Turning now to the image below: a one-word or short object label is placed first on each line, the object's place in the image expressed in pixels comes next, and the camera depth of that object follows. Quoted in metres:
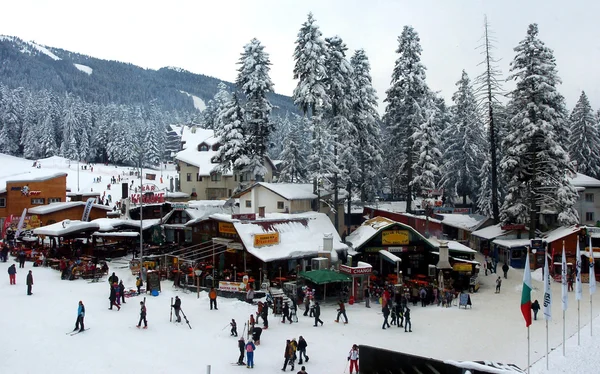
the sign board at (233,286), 26.62
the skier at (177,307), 21.69
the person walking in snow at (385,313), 22.59
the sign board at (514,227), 39.75
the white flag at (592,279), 23.37
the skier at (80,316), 19.88
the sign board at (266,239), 30.53
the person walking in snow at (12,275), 26.58
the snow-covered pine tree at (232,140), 48.22
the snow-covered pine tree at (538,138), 38.12
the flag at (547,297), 18.73
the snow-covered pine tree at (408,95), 47.09
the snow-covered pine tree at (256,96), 47.38
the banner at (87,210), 43.38
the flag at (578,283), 21.34
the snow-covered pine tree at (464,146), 56.44
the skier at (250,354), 16.94
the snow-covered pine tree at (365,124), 44.56
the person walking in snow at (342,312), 23.25
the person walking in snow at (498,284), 30.55
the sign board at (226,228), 32.50
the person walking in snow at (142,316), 20.84
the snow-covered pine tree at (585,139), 59.75
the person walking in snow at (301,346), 17.63
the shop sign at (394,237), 34.94
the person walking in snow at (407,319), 22.12
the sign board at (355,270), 28.08
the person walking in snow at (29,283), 25.06
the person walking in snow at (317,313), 22.53
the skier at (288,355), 17.09
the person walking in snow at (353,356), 16.98
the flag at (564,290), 20.17
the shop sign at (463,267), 31.19
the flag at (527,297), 17.27
